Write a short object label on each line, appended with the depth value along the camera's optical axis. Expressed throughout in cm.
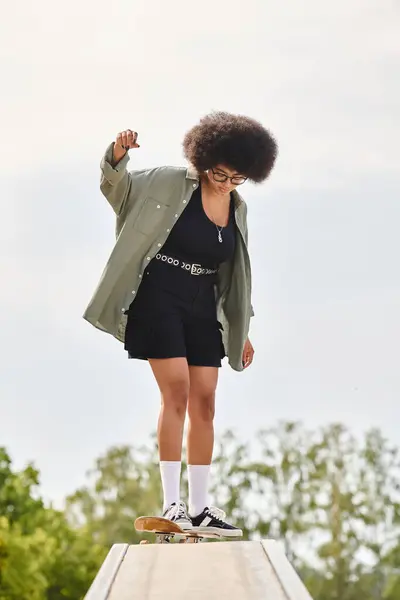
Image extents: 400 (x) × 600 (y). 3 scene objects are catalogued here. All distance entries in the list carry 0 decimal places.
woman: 1063
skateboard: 1036
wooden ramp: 797
